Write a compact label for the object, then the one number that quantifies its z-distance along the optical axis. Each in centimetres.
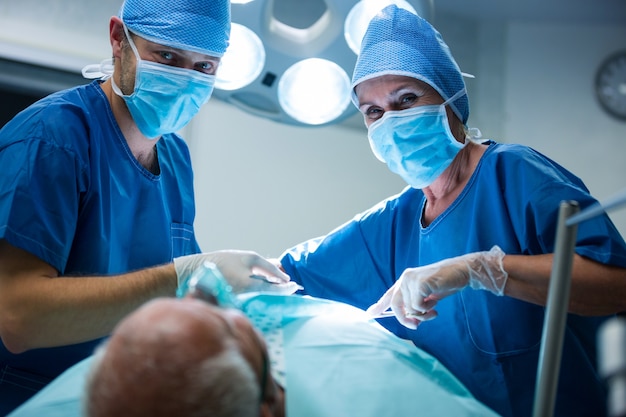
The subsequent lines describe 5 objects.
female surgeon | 155
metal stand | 104
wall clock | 386
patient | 93
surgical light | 209
